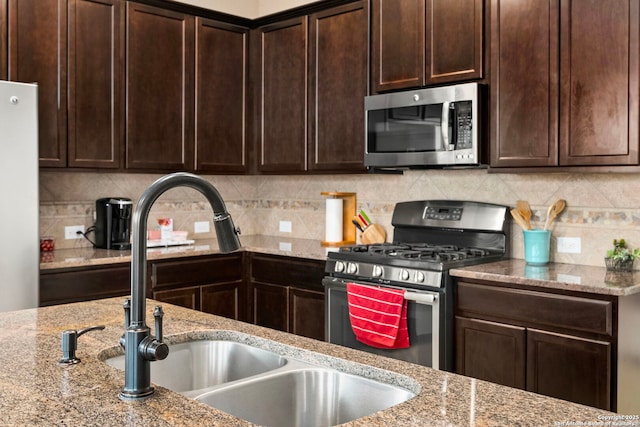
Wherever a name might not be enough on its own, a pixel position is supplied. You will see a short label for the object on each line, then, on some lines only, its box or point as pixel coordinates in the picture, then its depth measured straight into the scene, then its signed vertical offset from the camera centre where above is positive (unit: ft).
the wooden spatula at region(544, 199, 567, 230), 10.82 -0.07
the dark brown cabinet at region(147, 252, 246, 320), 12.42 -1.54
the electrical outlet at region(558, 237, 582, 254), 10.80 -0.66
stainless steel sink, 4.73 -1.39
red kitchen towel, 10.23 -1.76
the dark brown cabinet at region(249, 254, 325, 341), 12.52 -1.78
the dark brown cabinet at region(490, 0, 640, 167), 9.14 +1.84
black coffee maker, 12.87 -0.34
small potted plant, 9.85 -0.79
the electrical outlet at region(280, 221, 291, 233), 15.81 -0.51
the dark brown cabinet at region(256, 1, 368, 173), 12.84 +2.40
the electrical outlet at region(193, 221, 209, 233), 15.35 -0.50
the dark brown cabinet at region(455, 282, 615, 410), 8.53 -1.90
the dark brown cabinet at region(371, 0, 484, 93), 10.87 +2.89
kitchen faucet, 4.01 -0.51
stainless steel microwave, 10.78 +1.37
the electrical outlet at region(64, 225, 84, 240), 13.12 -0.52
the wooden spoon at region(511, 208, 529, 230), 11.10 -0.23
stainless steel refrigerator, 10.08 +0.14
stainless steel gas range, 9.97 -0.93
